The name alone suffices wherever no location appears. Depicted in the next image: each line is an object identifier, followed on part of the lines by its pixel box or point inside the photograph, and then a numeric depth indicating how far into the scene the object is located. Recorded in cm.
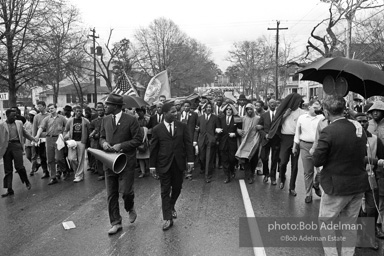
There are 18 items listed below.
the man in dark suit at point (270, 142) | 765
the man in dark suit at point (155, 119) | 960
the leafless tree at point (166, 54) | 5850
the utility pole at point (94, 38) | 4238
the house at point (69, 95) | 6898
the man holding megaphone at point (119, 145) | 513
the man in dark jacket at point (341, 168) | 355
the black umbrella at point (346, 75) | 432
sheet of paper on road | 532
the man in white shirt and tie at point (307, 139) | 642
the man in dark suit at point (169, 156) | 525
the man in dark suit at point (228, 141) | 840
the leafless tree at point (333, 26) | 1719
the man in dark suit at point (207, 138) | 848
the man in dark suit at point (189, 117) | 930
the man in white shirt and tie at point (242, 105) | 998
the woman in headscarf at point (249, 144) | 826
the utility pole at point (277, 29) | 4029
